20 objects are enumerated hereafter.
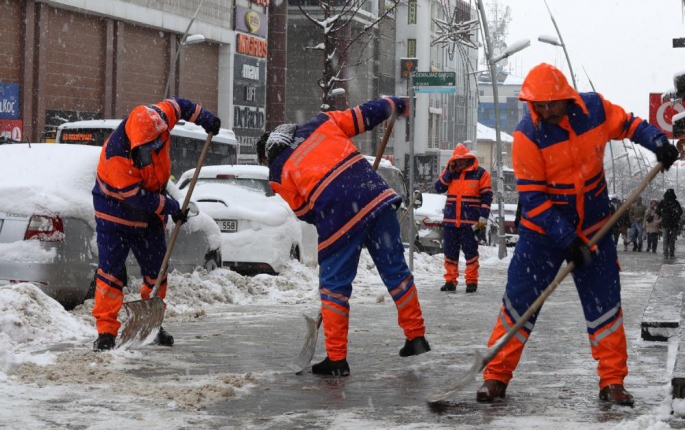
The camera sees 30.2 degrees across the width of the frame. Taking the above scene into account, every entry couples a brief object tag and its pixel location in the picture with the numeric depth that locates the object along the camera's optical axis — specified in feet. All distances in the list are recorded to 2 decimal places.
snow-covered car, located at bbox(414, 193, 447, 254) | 84.53
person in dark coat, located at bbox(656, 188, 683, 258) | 91.50
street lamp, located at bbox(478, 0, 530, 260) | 90.99
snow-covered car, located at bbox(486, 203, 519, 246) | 116.67
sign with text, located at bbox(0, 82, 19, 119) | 111.45
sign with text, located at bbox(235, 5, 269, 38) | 162.20
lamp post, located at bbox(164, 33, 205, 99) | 133.39
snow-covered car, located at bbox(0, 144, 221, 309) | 32.07
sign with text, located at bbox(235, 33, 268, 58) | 161.58
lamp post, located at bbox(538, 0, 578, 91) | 146.00
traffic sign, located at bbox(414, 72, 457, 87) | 58.23
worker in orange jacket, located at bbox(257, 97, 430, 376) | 24.18
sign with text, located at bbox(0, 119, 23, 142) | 107.55
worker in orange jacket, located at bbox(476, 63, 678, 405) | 20.52
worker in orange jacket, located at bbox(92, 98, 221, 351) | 26.61
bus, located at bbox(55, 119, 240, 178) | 88.58
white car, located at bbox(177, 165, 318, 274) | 47.11
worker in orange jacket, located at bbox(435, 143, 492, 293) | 48.47
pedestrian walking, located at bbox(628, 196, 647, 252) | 115.03
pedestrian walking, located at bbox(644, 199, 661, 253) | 110.11
